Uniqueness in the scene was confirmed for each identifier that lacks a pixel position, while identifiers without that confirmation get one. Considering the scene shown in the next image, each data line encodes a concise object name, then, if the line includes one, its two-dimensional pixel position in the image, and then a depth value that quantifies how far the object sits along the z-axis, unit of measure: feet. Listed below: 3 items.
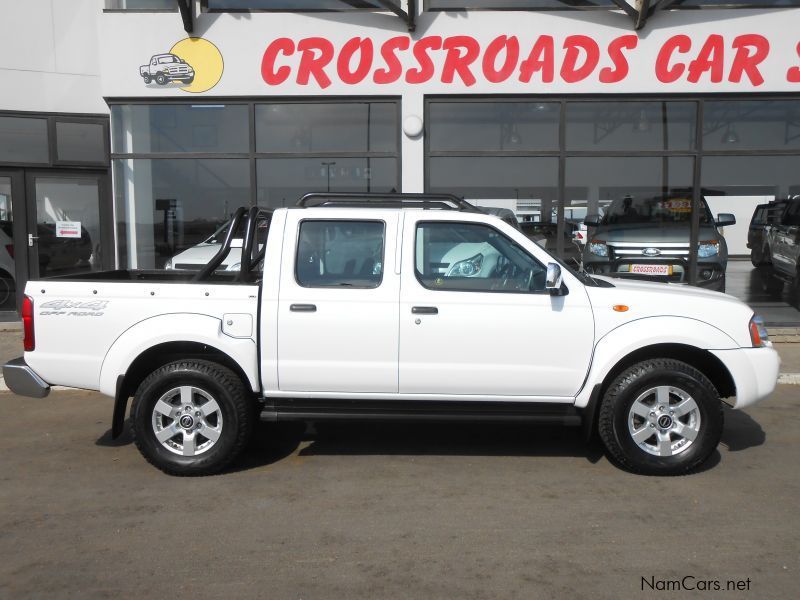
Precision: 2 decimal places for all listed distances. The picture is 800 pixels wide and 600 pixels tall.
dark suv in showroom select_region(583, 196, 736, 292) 33.81
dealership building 32.45
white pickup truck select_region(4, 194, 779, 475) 15.76
